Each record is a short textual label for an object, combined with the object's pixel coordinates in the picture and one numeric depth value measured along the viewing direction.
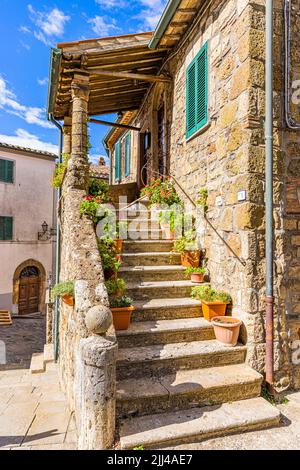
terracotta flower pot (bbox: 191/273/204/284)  4.27
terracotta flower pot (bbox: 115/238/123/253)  4.48
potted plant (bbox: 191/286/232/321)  3.66
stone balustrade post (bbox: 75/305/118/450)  2.29
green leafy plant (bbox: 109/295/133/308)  3.40
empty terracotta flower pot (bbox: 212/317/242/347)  3.35
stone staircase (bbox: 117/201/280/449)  2.56
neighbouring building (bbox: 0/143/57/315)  15.17
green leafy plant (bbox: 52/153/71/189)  6.24
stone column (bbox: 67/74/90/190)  5.54
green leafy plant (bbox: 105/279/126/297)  3.60
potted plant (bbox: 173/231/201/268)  4.52
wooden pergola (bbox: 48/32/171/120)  5.39
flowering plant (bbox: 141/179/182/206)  5.92
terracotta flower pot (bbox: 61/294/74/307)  3.45
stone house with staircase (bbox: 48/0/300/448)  2.71
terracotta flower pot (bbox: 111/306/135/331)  3.32
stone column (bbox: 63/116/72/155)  7.89
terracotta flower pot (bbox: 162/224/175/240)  5.23
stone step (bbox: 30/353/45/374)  6.15
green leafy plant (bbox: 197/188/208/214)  4.53
